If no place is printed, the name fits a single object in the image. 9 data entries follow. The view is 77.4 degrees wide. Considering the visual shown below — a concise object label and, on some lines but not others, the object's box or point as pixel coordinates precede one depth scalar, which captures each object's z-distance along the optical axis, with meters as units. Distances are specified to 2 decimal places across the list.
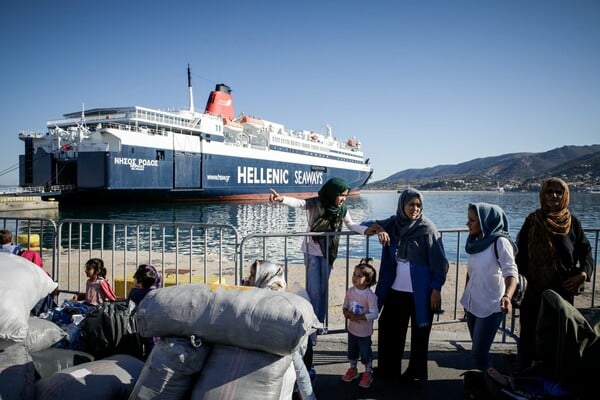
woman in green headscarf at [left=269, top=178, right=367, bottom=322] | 3.32
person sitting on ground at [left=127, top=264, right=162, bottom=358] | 3.07
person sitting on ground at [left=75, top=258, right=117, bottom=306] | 3.88
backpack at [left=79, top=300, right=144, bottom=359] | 2.59
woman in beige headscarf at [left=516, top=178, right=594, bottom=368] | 2.60
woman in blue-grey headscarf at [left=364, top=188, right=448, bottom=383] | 2.68
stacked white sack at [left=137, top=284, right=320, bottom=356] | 1.80
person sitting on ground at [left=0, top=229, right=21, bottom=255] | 3.83
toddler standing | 2.76
